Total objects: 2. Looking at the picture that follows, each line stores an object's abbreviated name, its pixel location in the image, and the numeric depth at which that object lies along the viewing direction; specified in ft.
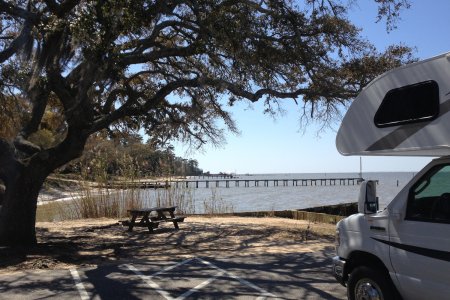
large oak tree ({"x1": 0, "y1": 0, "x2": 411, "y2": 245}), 32.65
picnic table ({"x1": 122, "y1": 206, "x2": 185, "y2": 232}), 45.21
